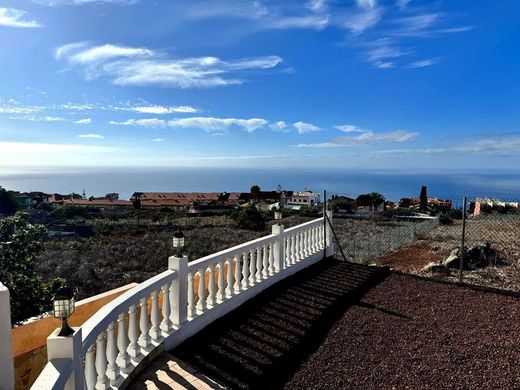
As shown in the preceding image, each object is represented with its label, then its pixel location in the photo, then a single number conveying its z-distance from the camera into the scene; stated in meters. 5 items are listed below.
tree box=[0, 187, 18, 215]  16.16
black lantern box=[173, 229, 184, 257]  4.85
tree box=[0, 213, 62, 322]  5.45
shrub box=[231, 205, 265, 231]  18.28
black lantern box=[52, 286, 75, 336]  2.44
